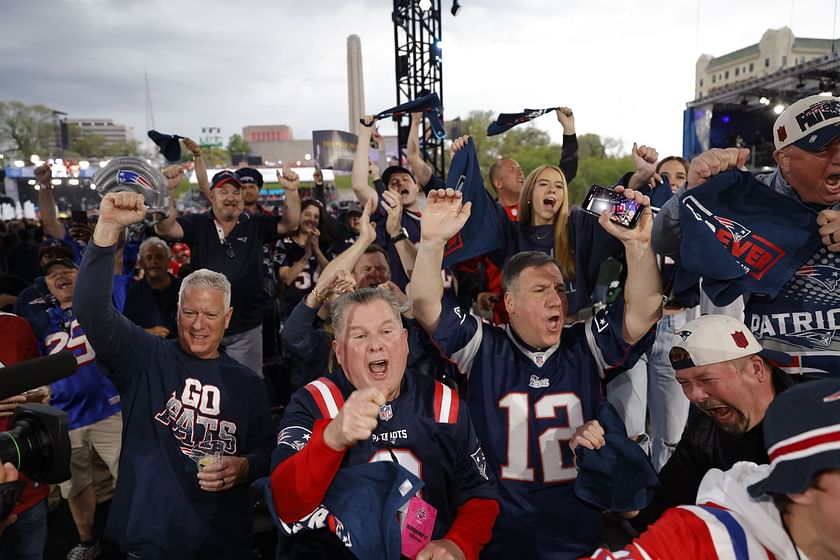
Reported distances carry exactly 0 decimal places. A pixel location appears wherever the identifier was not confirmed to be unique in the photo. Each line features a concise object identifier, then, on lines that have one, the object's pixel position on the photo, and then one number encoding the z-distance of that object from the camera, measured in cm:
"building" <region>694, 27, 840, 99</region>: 4547
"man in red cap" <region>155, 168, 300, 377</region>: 461
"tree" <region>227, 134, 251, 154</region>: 9300
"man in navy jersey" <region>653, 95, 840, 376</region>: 207
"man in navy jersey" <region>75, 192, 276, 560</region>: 225
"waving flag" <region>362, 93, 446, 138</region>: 434
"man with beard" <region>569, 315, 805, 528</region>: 198
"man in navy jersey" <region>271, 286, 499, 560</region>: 184
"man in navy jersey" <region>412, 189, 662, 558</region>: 222
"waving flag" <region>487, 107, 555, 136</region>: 423
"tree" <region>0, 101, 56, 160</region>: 5108
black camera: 139
